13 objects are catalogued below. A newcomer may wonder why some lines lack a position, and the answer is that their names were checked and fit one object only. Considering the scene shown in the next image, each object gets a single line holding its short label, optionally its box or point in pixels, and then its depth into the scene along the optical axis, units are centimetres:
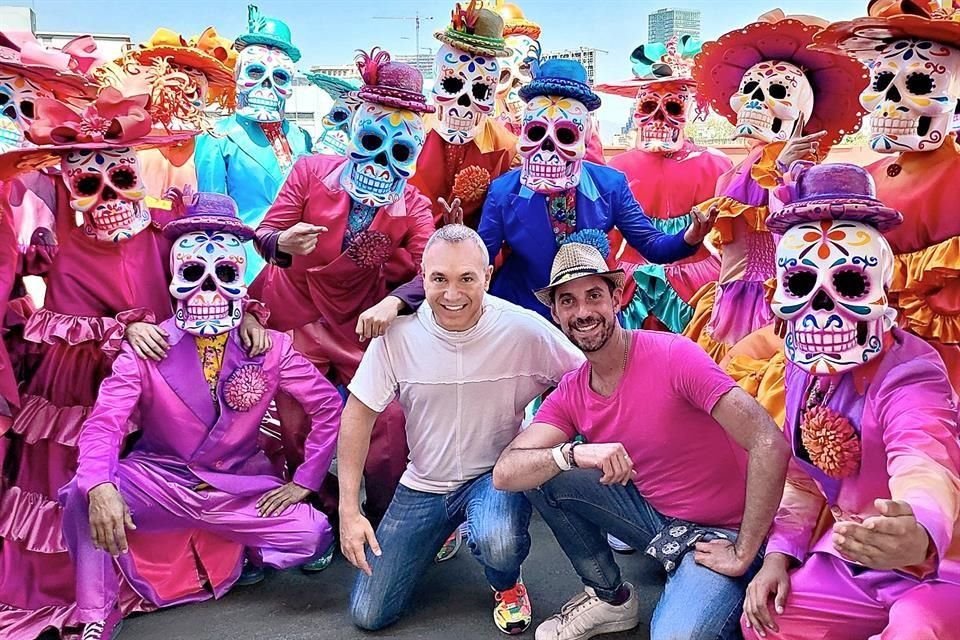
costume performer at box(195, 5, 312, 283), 483
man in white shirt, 273
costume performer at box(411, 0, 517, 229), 388
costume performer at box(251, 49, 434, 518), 331
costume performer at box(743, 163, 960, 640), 196
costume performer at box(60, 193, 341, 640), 285
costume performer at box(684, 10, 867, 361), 317
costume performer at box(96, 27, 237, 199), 448
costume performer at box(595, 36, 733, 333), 441
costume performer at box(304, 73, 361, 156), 376
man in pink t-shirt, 233
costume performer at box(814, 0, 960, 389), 241
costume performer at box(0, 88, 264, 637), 284
